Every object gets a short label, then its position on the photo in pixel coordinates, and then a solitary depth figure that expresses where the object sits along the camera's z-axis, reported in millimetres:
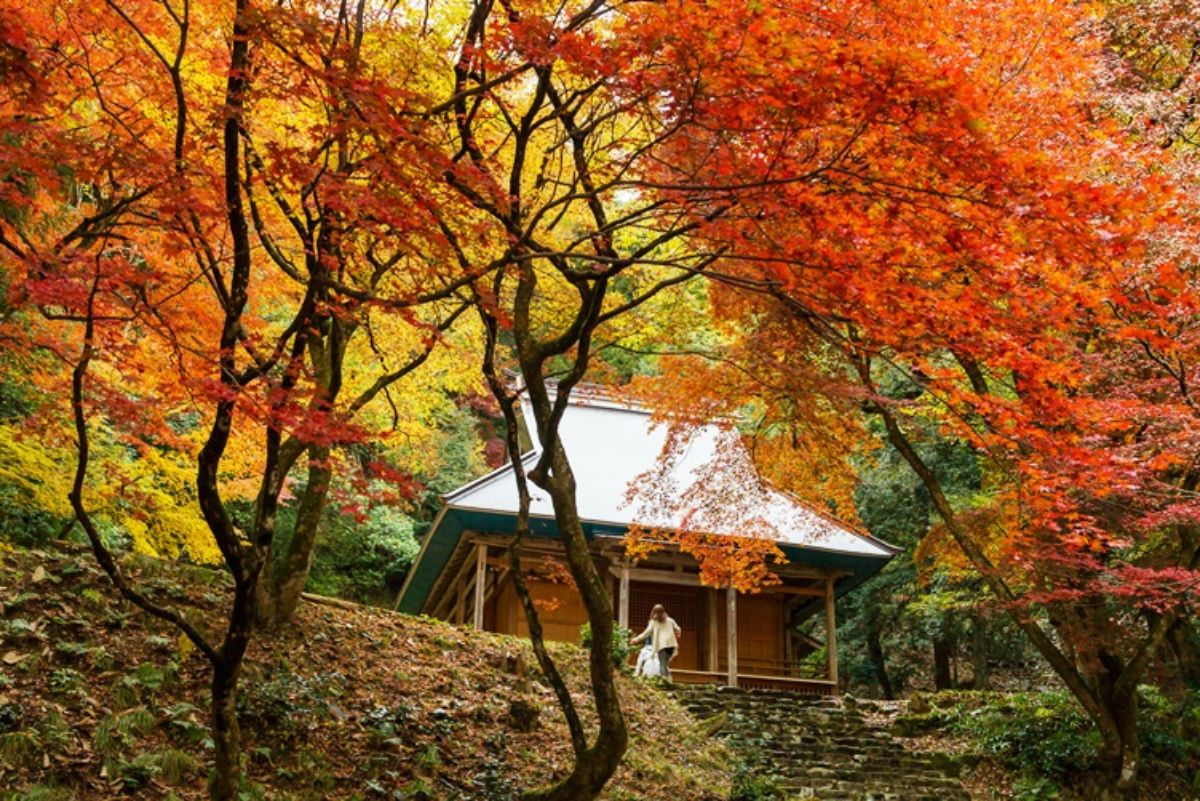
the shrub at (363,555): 22000
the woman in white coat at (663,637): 14266
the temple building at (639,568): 16344
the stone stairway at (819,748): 10500
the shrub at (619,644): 13062
